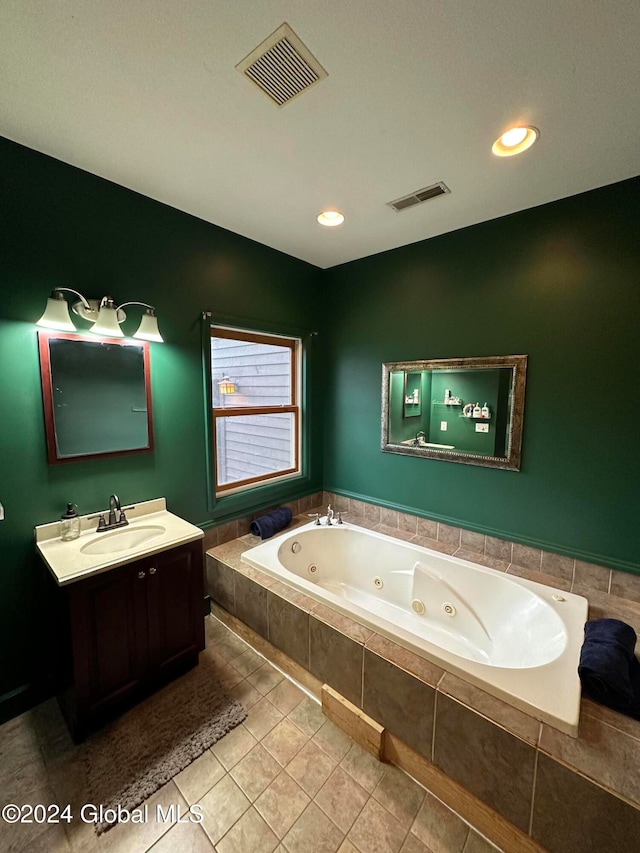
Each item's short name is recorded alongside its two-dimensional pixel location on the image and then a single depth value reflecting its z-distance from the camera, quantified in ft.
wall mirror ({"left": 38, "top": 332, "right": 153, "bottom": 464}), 5.54
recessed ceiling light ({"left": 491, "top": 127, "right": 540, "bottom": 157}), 4.67
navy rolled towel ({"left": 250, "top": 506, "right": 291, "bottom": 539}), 8.33
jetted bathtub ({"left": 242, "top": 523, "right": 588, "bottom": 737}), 4.31
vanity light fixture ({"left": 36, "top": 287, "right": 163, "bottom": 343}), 5.08
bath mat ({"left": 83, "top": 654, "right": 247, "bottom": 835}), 4.42
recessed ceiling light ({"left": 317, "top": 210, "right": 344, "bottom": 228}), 6.97
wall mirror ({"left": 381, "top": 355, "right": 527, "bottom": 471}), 7.21
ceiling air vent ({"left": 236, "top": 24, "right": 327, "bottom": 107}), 3.52
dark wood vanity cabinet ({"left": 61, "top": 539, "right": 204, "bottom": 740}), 4.86
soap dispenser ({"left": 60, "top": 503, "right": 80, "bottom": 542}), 5.66
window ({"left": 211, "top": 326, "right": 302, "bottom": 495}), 8.31
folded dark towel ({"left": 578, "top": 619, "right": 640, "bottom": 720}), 4.00
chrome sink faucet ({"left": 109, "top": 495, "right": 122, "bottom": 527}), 6.16
